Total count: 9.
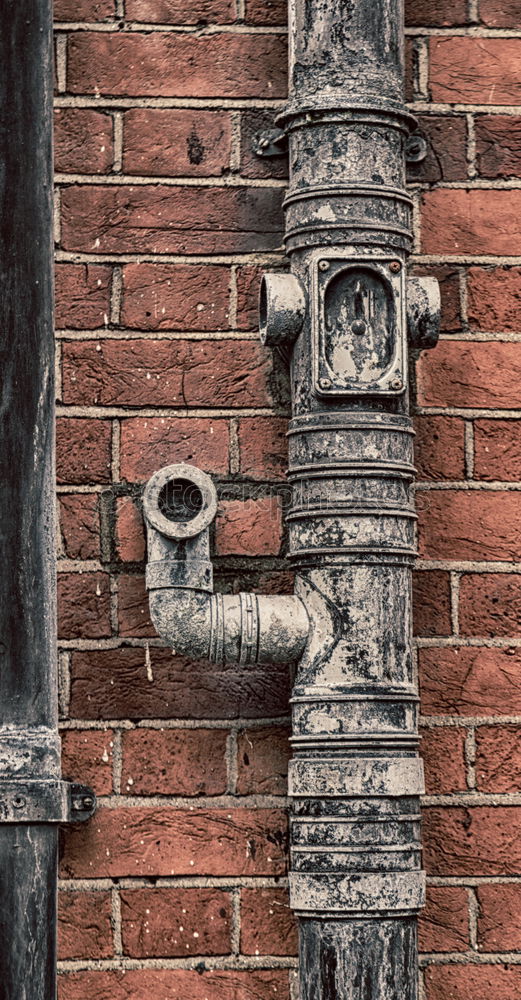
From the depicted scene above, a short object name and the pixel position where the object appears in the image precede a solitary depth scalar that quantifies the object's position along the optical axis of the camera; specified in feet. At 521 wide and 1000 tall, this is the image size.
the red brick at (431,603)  7.03
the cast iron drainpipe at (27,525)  6.17
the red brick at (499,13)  7.34
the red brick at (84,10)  7.21
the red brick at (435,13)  7.30
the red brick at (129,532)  7.02
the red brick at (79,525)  7.03
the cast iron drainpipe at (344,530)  6.37
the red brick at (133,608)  6.98
